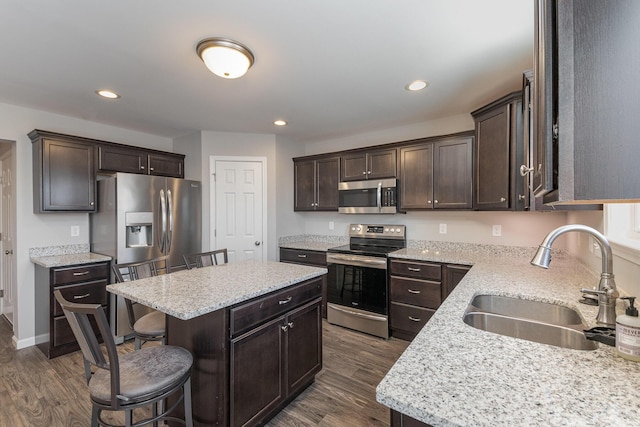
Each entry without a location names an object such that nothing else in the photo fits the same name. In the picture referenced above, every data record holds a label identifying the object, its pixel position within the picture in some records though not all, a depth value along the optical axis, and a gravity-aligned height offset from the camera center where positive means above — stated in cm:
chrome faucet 107 -25
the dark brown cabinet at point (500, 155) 228 +48
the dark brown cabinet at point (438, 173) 300 +43
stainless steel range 314 -81
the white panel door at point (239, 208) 388 +8
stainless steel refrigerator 300 -8
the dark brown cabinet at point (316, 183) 396 +43
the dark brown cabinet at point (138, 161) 327 +67
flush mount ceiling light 182 +104
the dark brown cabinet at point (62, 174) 287 +43
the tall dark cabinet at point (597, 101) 53 +21
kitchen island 153 -71
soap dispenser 83 -37
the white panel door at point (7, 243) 314 -31
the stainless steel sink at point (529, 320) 117 -52
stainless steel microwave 345 +21
